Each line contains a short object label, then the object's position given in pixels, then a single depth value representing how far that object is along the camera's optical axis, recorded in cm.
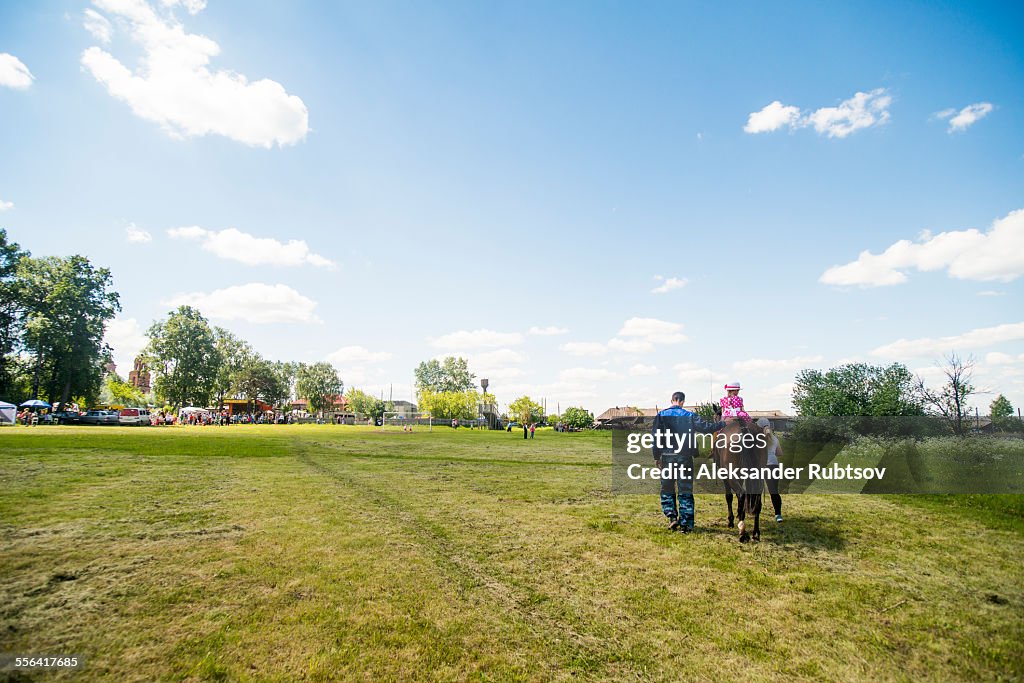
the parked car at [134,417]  4931
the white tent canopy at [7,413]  3891
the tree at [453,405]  8840
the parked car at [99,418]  4634
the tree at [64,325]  4844
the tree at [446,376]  12425
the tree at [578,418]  7531
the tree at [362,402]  12369
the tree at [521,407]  8064
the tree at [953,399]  2250
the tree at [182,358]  7406
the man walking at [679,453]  794
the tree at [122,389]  8162
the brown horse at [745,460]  757
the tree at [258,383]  10231
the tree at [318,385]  12275
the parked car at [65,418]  4527
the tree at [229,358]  9562
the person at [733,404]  782
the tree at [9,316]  4772
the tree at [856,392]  3644
